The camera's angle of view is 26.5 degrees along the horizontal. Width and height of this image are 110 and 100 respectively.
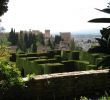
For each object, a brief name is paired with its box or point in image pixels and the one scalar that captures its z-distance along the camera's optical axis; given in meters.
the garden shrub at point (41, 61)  11.44
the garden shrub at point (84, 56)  13.26
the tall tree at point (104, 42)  2.52
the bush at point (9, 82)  4.95
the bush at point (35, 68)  10.61
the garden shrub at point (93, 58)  12.29
